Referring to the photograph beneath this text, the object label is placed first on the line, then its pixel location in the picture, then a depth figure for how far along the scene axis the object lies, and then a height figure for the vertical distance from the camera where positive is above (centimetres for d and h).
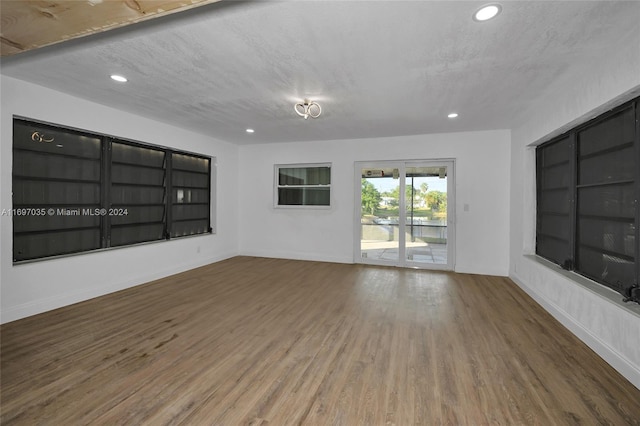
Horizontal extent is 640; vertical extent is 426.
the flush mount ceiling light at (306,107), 373 +143
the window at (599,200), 231 +14
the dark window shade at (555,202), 337 +15
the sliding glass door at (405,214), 565 -5
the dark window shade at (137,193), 439 +29
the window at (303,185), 647 +63
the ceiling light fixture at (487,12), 186 +140
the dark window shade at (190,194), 545 +33
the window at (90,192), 335 +26
